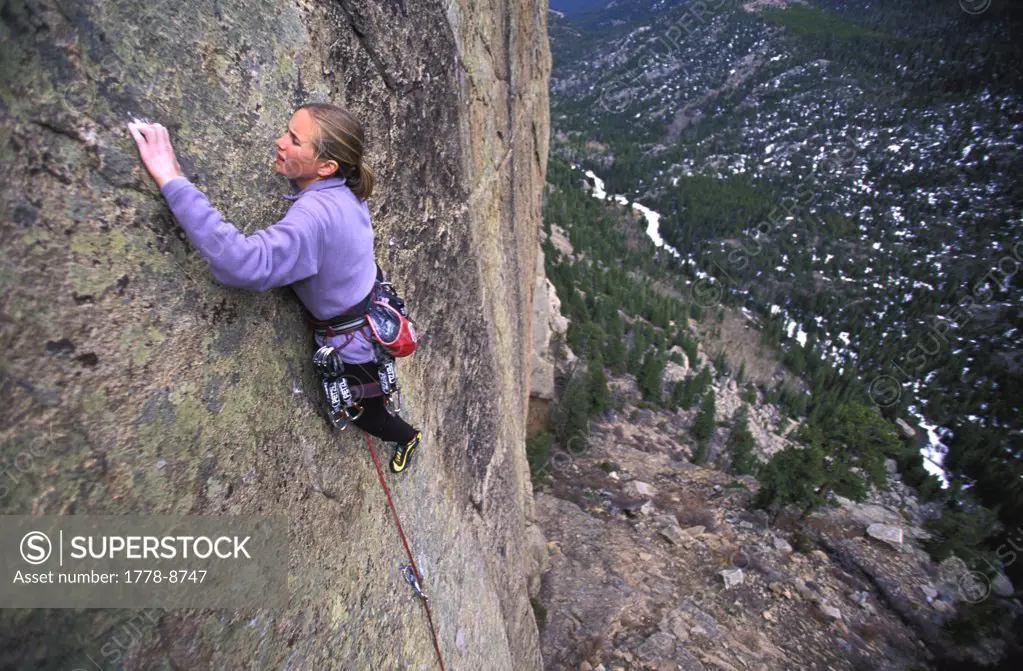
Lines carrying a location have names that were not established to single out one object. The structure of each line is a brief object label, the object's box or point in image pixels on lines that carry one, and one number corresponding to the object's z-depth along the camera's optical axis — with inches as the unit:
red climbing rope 148.2
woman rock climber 86.8
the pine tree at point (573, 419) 1021.2
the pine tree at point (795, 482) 772.0
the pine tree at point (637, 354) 1817.2
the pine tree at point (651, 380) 1670.8
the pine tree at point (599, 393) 1231.5
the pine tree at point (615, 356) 1734.7
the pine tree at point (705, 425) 1513.3
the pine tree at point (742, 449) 1341.0
